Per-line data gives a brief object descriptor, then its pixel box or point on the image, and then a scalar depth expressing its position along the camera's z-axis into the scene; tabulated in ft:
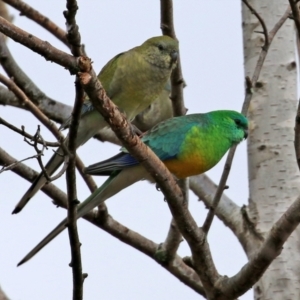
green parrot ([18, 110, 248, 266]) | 29.99
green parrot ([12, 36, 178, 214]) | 33.30
